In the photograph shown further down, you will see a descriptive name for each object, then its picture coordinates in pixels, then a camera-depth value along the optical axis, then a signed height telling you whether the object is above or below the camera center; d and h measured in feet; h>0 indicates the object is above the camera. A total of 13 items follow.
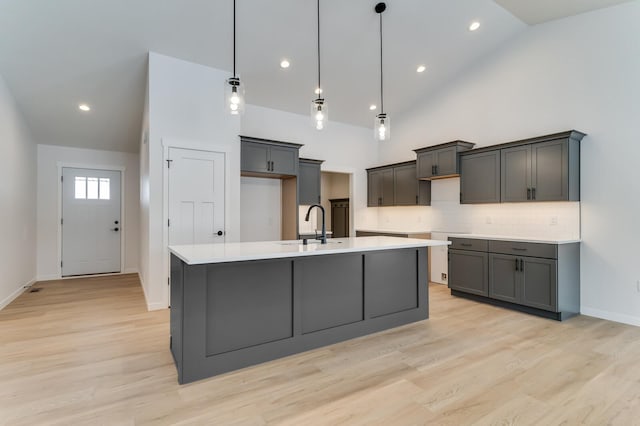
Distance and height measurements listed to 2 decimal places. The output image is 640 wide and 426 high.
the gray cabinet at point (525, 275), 12.26 -2.58
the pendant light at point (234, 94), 9.34 +3.51
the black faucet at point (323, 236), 10.82 -0.78
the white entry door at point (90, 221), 20.21 -0.53
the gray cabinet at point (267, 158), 16.17 +2.91
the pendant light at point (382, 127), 11.43 +3.13
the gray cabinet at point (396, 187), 19.26 +1.69
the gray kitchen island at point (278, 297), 7.71 -2.42
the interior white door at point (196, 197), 13.80 +0.75
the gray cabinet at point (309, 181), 18.60 +1.90
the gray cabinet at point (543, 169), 12.71 +1.89
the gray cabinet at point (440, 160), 16.60 +2.93
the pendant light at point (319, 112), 10.37 +3.31
